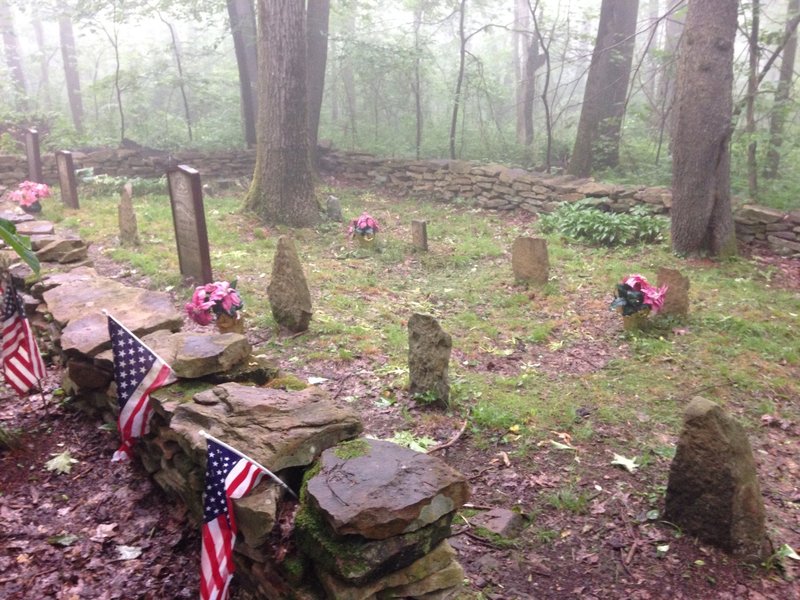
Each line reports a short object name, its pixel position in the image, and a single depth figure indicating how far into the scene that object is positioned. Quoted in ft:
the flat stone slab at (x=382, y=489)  7.45
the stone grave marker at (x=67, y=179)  35.32
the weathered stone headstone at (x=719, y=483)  10.56
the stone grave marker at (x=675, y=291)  20.76
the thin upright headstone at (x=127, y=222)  28.94
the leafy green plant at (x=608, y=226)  31.04
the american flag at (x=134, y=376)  11.08
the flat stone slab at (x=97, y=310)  13.55
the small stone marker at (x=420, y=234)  31.37
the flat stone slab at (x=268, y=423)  8.89
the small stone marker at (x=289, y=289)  19.48
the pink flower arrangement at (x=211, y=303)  17.78
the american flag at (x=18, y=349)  13.32
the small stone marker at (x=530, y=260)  24.93
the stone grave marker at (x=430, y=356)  15.31
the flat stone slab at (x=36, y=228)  24.00
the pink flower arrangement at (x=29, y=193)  33.27
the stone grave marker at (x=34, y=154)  38.91
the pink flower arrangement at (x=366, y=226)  31.37
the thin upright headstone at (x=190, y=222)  21.95
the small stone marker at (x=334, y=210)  37.14
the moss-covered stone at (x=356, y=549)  7.36
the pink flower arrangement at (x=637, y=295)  20.03
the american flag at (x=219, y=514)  8.06
